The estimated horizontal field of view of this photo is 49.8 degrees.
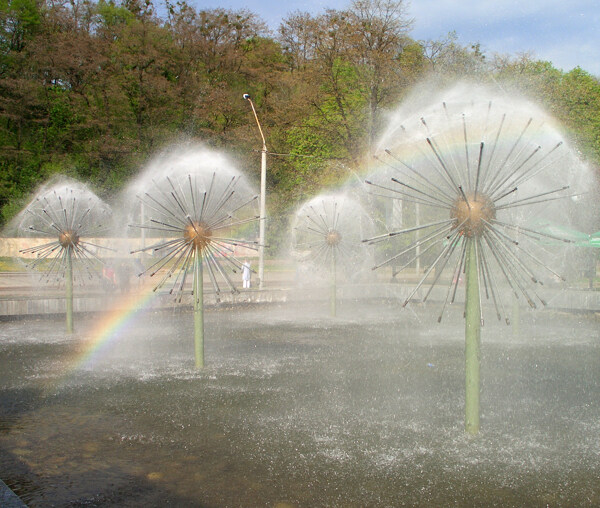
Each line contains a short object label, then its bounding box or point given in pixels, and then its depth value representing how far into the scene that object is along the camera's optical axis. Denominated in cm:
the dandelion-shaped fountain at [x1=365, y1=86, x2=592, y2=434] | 780
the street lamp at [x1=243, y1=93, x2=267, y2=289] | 2779
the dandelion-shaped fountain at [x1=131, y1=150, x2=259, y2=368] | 1153
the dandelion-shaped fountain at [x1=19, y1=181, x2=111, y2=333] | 1647
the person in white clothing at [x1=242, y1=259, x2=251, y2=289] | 3081
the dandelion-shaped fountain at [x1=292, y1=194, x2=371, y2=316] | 2695
